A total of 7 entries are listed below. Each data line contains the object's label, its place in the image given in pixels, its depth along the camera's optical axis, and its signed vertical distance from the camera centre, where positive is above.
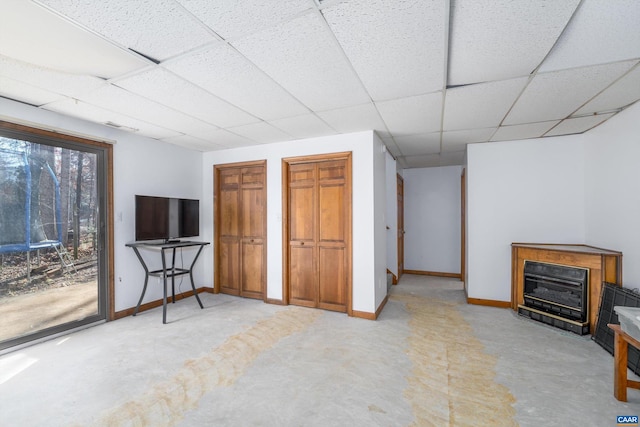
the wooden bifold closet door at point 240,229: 4.64 -0.28
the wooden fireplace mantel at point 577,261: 3.17 -0.64
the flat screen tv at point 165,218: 3.83 -0.06
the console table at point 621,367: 2.11 -1.21
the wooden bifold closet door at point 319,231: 4.03 -0.28
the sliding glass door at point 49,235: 2.94 -0.25
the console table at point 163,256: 3.64 -0.60
